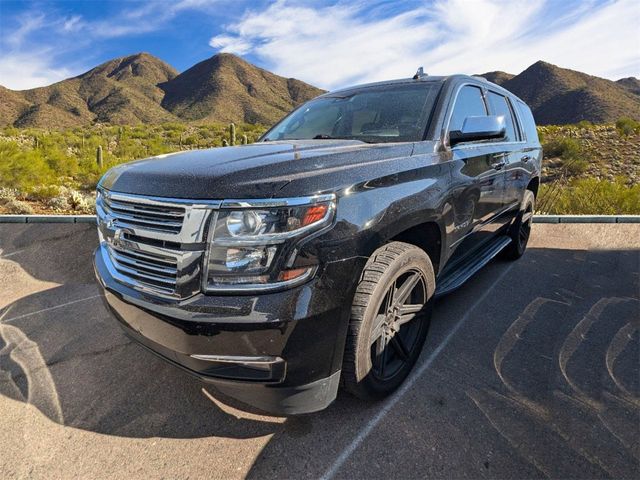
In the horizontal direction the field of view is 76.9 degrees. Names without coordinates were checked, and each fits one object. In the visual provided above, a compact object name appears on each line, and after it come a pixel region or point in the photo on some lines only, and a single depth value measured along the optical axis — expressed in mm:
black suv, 1636
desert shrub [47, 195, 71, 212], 6882
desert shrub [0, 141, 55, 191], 7902
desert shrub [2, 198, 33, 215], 6344
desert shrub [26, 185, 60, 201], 7551
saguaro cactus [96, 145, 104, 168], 11712
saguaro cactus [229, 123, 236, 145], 15947
